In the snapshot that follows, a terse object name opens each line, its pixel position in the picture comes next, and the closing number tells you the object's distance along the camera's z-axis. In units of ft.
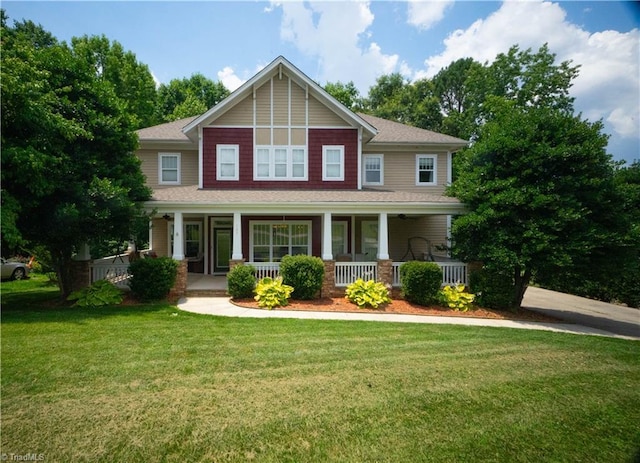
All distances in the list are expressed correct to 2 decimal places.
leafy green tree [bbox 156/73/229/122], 92.07
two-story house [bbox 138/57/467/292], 35.58
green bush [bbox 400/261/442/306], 32.65
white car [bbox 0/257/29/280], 51.19
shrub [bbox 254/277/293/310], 30.60
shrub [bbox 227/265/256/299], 32.81
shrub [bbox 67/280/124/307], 29.40
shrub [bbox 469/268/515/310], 32.60
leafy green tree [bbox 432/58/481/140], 119.03
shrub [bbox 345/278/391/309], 31.86
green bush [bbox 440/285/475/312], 32.24
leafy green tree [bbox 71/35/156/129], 78.61
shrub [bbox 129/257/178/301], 31.40
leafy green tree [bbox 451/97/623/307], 28.27
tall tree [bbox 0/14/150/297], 23.52
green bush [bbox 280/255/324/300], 32.96
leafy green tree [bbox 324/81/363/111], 98.58
